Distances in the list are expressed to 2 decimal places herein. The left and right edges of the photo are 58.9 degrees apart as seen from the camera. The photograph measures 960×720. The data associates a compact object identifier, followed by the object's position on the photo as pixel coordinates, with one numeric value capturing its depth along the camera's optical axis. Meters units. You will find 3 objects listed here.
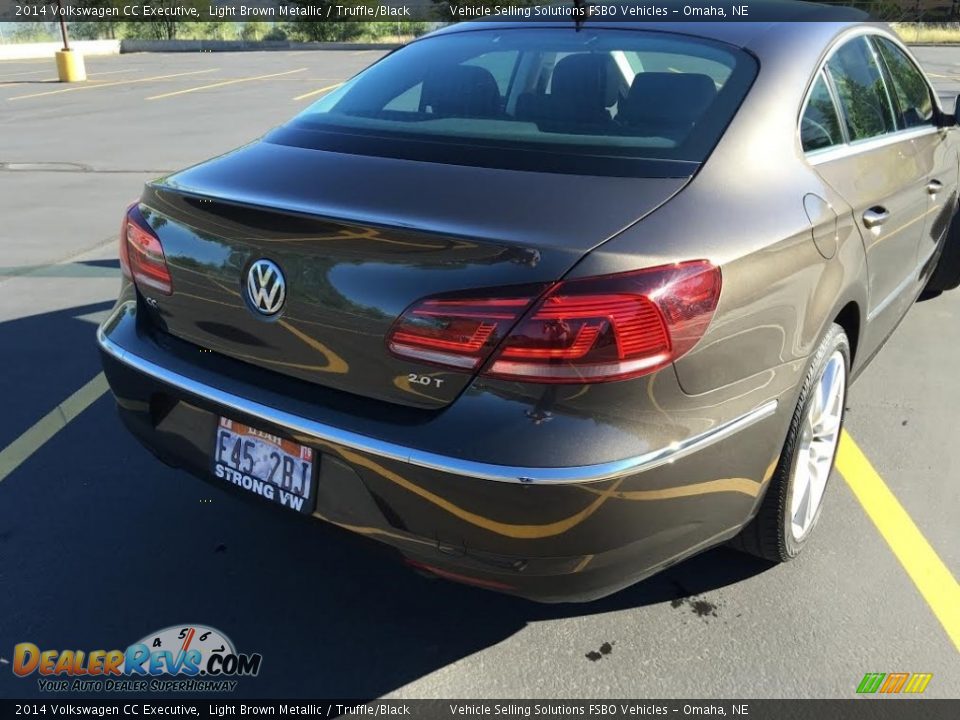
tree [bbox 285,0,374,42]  47.38
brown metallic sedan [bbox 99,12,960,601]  1.84
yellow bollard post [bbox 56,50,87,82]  22.20
